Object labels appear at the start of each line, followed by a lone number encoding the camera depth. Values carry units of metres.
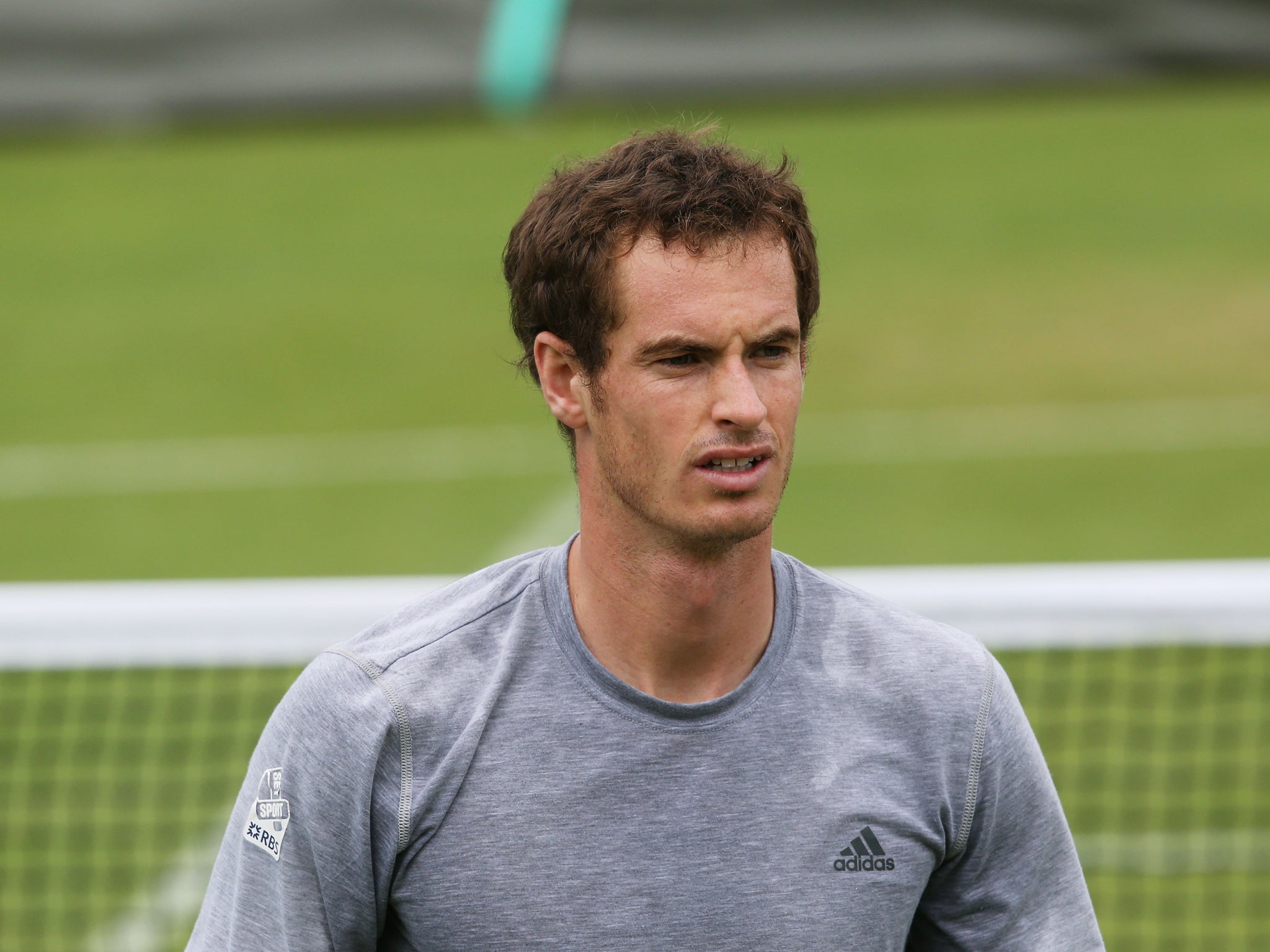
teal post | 38.31
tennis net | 10.08
